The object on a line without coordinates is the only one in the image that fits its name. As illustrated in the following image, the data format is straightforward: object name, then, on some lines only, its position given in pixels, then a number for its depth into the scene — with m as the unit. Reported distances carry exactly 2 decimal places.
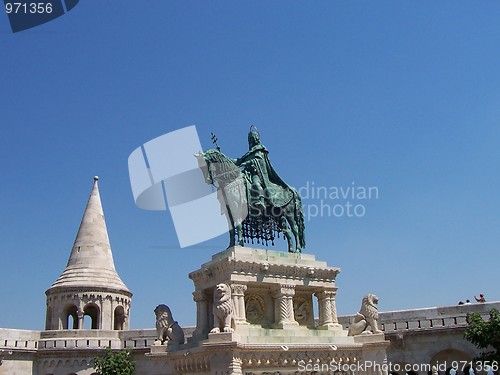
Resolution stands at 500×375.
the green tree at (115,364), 27.13
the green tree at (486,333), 22.08
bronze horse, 18.12
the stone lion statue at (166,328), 18.47
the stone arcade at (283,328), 16.08
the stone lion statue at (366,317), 18.72
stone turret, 33.00
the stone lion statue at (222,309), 15.85
